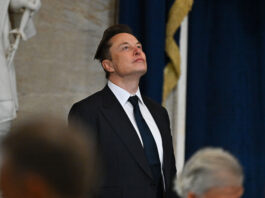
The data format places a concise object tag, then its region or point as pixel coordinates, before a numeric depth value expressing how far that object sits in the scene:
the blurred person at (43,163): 2.76
